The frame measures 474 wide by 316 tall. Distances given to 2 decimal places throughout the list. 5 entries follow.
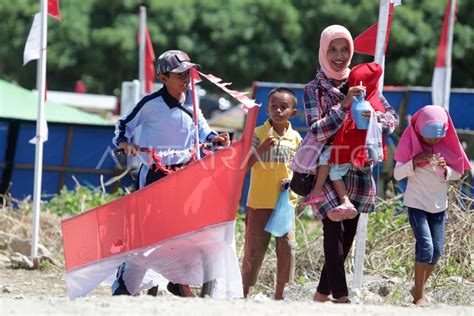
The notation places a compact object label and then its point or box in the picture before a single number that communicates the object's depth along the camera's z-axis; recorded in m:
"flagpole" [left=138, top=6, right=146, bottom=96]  35.22
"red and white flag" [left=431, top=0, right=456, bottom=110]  31.33
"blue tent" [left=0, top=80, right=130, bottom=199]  29.52
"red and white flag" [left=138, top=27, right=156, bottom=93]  37.25
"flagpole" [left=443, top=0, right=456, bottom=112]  32.09
